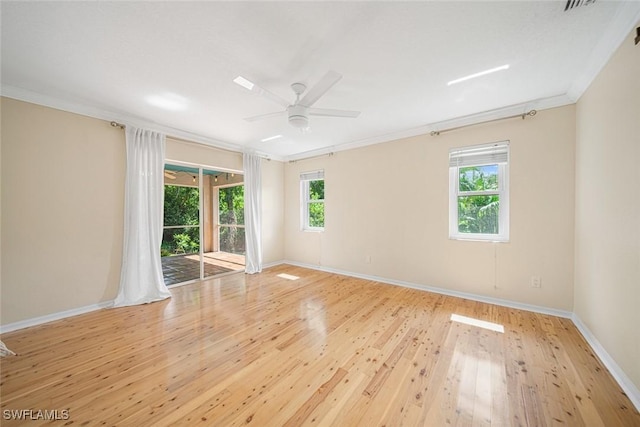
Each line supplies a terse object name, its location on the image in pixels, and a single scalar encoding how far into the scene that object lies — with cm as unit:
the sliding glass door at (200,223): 393
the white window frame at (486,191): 308
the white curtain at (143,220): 317
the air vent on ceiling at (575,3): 146
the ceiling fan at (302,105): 199
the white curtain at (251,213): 472
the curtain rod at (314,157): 477
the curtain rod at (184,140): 311
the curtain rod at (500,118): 284
